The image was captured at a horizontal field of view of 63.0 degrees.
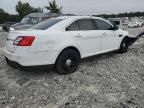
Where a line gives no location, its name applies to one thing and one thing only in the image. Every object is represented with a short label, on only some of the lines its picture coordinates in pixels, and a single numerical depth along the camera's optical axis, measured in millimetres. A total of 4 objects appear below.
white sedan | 2669
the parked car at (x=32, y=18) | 8371
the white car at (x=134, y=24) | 18475
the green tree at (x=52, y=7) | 17949
